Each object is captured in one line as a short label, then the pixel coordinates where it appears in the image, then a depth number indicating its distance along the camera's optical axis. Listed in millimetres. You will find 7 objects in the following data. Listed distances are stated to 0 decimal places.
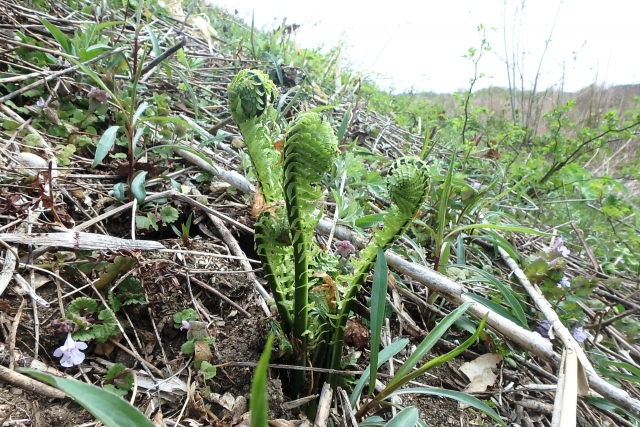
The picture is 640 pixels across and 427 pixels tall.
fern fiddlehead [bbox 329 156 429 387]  256
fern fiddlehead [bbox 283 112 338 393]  224
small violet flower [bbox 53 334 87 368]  285
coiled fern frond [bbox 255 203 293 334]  259
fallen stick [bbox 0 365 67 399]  254
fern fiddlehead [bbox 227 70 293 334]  247
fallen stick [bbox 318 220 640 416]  283
